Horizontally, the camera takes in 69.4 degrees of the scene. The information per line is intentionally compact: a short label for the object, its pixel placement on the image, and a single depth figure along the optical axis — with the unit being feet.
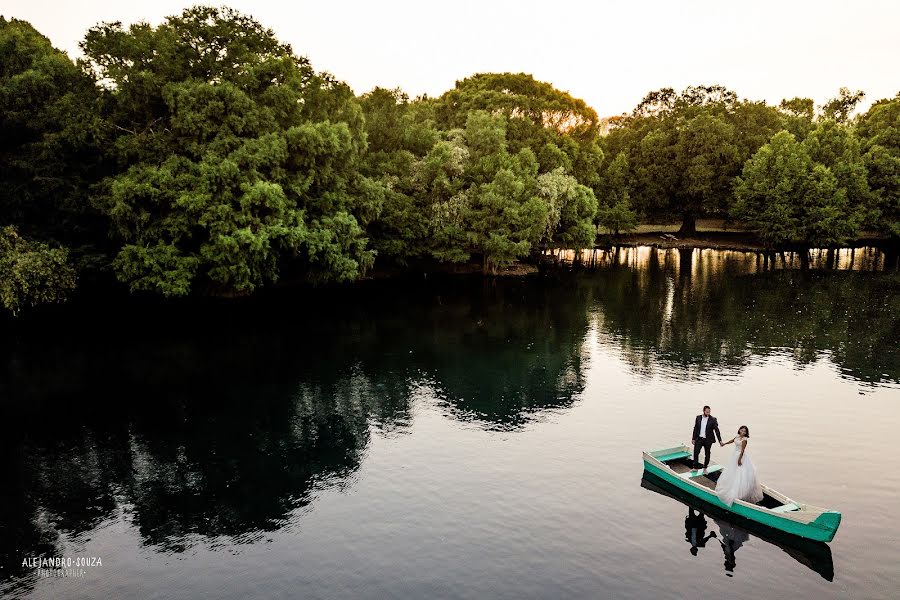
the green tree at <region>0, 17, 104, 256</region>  155.02
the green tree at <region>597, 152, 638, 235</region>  330.95
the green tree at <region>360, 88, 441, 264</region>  215.92
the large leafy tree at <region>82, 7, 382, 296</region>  155.22
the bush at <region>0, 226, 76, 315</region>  133.59
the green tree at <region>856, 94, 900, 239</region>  299.58
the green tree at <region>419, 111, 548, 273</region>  216.13
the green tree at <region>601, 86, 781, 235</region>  329.72
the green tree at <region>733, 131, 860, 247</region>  285.43
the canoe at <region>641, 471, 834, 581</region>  62.88
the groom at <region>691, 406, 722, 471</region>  79.05
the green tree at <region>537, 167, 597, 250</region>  230.27
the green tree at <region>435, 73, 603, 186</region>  249.96
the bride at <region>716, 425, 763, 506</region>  69.51
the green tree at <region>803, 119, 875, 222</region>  291.15
